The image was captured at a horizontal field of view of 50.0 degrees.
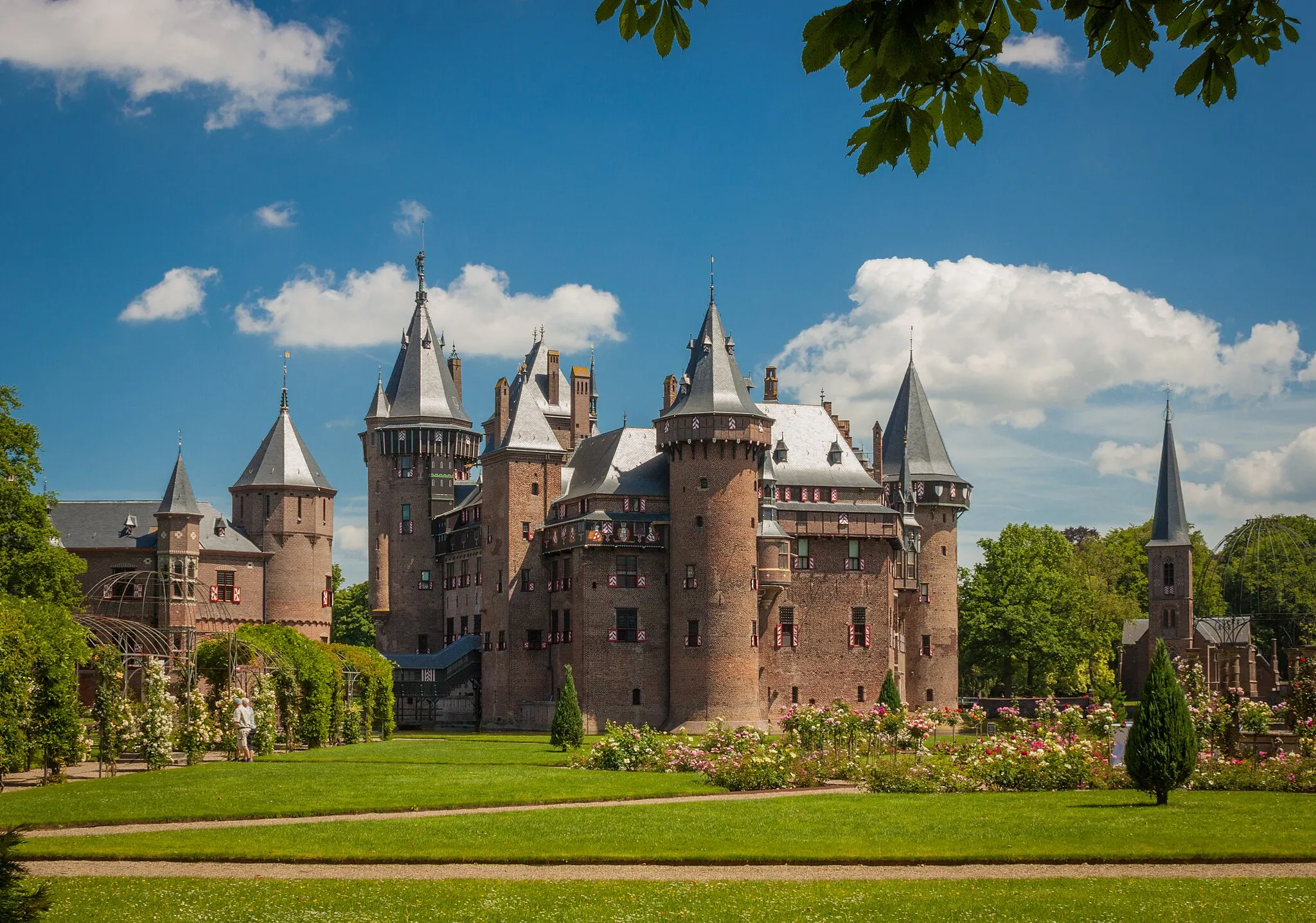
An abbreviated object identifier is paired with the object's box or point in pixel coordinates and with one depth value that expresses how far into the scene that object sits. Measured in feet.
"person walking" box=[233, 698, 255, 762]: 115.03
